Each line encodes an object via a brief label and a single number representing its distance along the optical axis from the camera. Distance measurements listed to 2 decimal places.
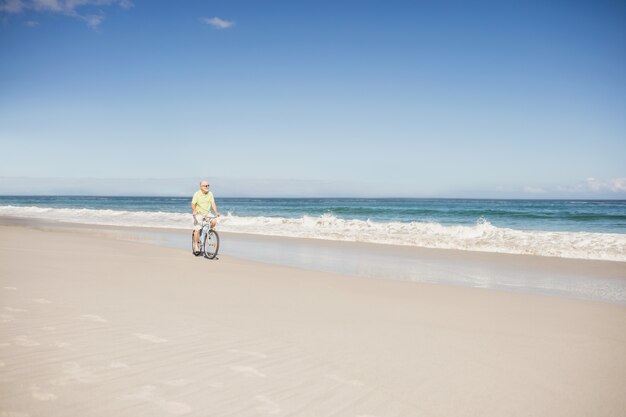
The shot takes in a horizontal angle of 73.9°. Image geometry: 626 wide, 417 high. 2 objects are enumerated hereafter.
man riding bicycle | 12.20
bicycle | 12.19
